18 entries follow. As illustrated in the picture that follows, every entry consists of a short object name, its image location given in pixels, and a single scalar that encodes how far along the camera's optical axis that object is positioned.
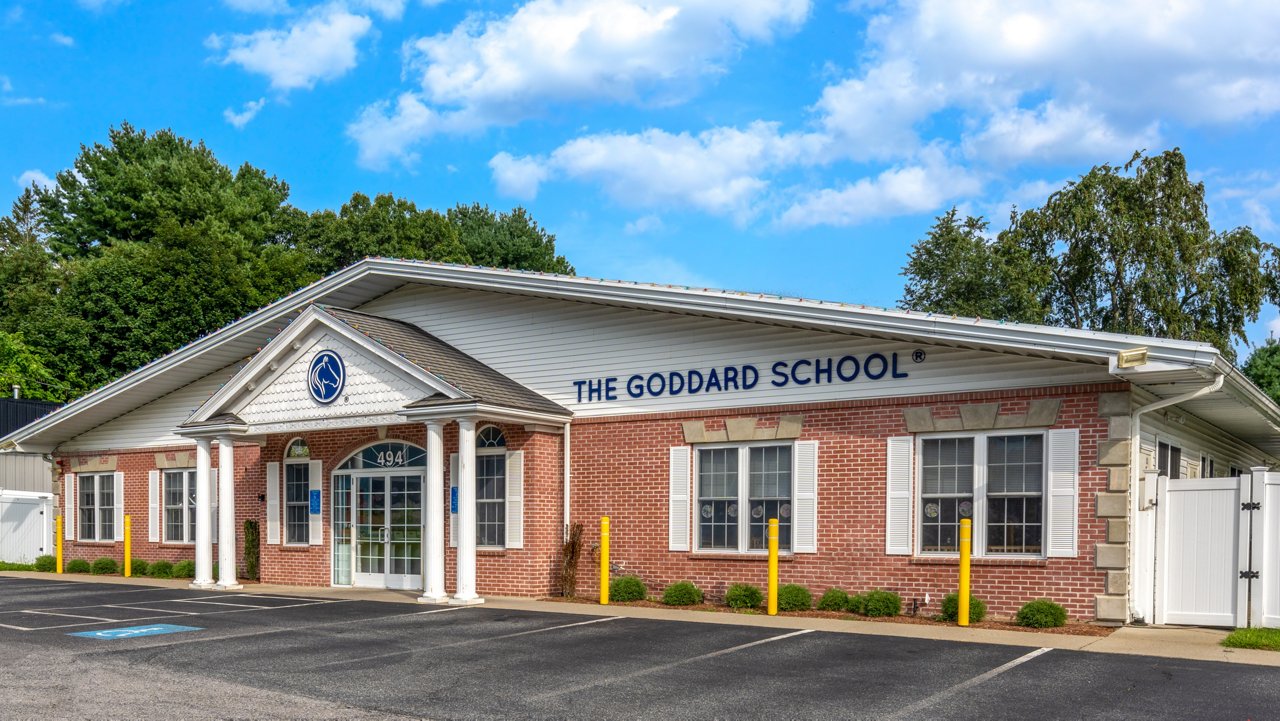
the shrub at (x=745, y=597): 16.98
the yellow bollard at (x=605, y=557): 17.88
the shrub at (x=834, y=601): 16.23
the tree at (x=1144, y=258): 37.00
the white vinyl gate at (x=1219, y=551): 14.14
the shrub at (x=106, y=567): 26.16
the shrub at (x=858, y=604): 15.99
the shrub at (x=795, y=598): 16.53
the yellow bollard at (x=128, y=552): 25.08
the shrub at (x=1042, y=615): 14.48
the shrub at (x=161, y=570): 24.81
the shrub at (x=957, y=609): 15.10
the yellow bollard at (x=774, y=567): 16.17
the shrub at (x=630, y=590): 18.09
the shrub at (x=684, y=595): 17.52
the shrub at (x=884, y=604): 15.78
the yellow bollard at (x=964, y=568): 14.74
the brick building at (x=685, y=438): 14.81
